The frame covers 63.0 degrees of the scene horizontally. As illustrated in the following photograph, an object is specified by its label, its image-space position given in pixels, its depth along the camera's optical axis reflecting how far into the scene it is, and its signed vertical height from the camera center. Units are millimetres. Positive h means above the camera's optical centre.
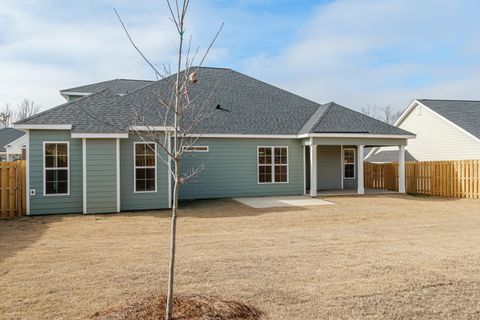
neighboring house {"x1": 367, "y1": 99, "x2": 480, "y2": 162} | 22266 +2049
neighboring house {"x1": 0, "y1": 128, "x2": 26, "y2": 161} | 30672 +1611
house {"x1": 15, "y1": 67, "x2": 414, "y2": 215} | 13234 +642
